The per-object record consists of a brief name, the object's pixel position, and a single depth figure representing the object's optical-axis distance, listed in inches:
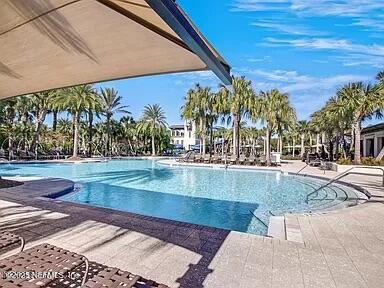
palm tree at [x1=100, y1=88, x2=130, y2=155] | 1561.3
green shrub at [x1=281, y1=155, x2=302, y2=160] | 1550.2
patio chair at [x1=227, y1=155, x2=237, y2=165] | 980.6
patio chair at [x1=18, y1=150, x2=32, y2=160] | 1115.8
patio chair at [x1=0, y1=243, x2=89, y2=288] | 75.3
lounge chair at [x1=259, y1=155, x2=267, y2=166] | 934.7
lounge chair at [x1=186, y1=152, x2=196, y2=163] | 1090.6
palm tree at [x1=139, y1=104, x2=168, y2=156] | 1865.2
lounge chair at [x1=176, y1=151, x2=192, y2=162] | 1129.1
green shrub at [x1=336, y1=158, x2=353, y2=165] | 784.2
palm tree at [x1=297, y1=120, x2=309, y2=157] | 1945.9
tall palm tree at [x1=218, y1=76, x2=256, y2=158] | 1078.4
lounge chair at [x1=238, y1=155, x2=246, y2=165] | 959.0
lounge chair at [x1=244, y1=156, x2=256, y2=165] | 949.2
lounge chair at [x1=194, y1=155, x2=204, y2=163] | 1070.5
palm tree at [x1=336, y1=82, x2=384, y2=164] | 821.2
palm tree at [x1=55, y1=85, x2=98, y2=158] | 1177.4
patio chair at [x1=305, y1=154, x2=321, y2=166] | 933.8
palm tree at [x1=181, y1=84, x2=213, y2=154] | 1266.0
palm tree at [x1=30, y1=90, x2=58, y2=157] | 1227.9
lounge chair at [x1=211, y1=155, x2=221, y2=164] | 1024.7
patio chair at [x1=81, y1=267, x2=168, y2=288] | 75.1
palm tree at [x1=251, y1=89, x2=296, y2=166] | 1008.2
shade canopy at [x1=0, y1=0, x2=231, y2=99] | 81.4
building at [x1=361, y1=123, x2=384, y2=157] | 1068.7
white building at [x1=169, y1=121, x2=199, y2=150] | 3024.1
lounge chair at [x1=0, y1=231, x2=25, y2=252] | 108.2
